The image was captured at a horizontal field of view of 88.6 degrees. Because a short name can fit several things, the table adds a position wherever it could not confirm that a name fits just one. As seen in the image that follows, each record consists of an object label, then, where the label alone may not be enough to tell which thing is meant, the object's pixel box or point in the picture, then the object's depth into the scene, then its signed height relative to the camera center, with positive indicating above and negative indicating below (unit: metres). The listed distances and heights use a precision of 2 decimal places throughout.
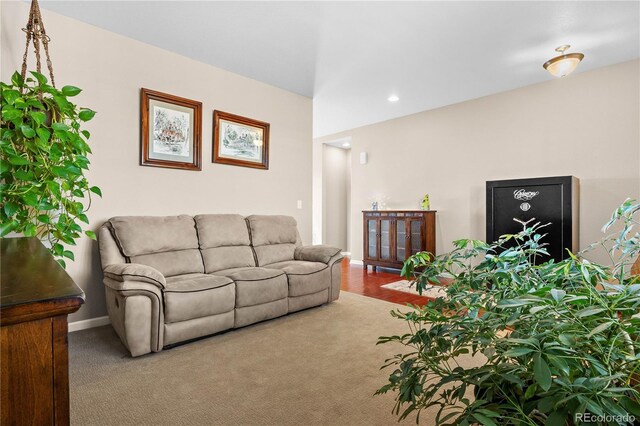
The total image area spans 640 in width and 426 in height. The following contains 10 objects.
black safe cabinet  3.59 +0.05
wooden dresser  0.50 -0.23
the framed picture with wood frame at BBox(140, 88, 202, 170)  3.17 +0.79
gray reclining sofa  2.23 -0.56
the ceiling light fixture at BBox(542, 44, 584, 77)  3.10 +1.44
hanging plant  2.00 +0.32
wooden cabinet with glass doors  4.91 -0.39
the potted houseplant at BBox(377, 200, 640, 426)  0.45 -0.21
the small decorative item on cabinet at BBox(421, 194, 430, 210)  5.16 +0.12
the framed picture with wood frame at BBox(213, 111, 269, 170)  3.72 +0.82
